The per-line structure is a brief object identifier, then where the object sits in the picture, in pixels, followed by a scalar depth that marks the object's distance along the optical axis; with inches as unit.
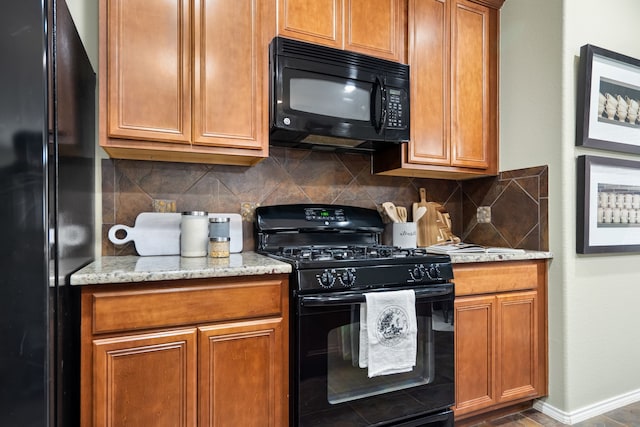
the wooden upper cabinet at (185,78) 58.9
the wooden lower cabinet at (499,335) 71.8
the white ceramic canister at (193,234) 67.6
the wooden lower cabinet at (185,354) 46.8
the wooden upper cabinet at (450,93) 82.3
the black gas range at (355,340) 56.1
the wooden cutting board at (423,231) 94.0
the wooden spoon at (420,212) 93.6
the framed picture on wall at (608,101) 77.8
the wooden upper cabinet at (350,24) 70.6
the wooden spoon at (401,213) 91.6
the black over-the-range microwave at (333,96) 67.5
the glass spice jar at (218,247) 65.5
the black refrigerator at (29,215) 36.0
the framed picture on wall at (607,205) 77.7
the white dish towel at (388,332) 58.8
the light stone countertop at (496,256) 70.8
